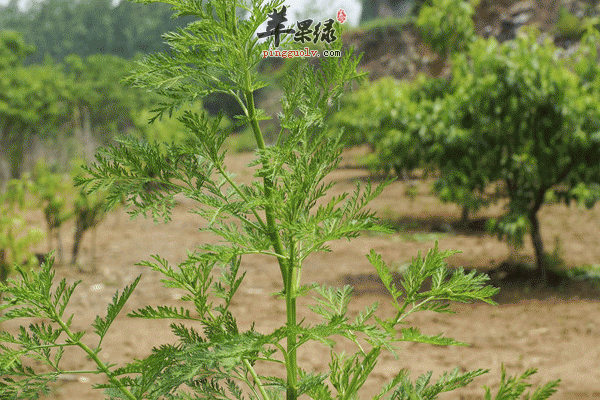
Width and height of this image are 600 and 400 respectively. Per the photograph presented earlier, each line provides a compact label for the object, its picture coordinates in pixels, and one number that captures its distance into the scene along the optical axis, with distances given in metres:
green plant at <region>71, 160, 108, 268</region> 6.09
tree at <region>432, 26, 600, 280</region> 4.92
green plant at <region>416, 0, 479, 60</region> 9.14
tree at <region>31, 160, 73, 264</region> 5.82
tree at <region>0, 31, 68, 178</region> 18.23
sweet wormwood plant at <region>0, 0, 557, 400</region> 1.04
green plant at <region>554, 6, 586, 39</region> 17.72
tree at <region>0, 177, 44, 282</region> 4.04
